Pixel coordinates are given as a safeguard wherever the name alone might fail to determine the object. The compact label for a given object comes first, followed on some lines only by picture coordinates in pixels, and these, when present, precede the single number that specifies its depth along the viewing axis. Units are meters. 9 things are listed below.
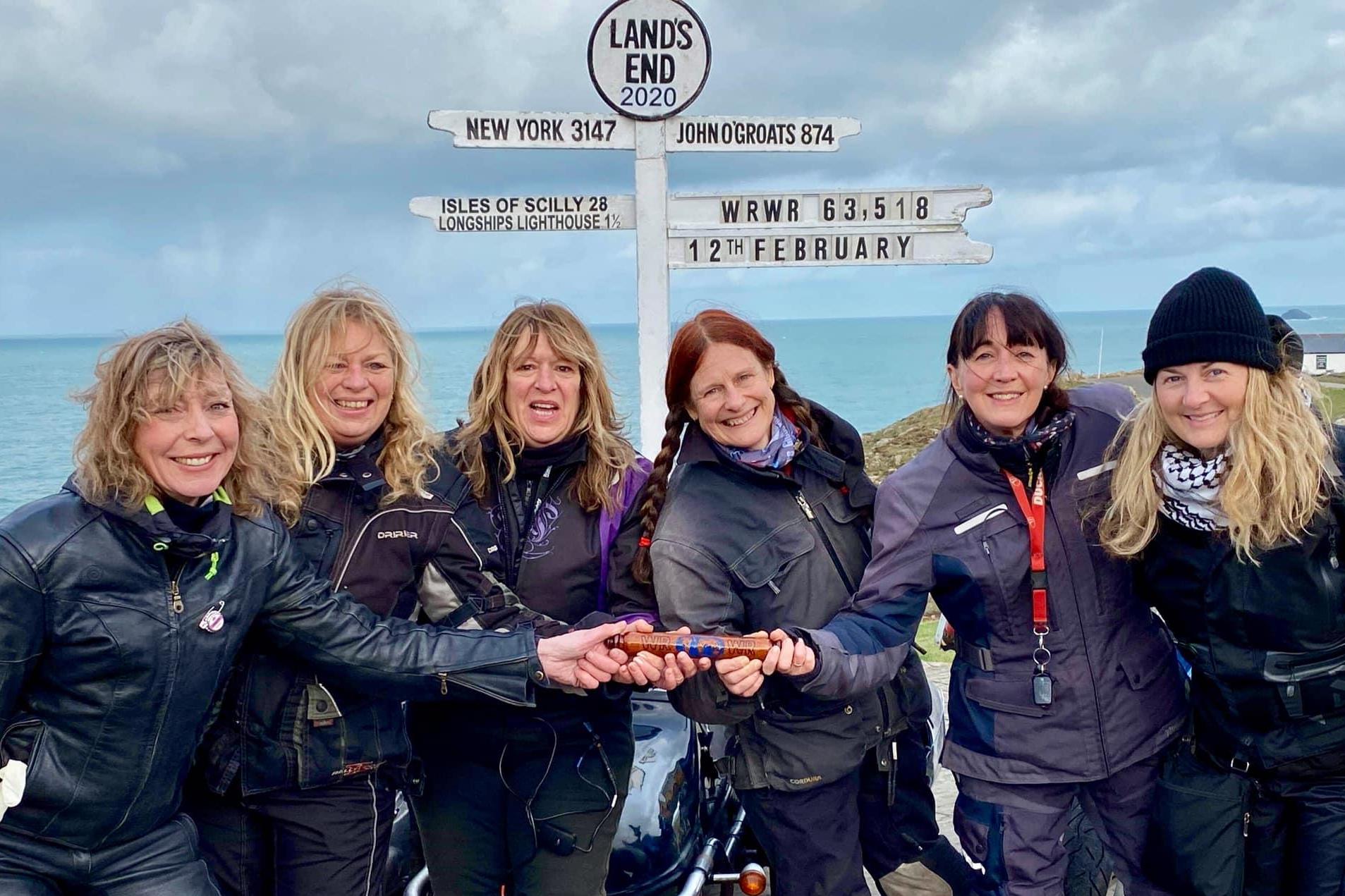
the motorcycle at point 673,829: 3.34
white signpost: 5.61
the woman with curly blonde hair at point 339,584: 2.94
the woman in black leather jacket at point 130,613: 2.49
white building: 47.78
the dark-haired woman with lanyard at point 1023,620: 3.11
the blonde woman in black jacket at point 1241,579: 2.80
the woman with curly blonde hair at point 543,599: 3.15
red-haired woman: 3.20
